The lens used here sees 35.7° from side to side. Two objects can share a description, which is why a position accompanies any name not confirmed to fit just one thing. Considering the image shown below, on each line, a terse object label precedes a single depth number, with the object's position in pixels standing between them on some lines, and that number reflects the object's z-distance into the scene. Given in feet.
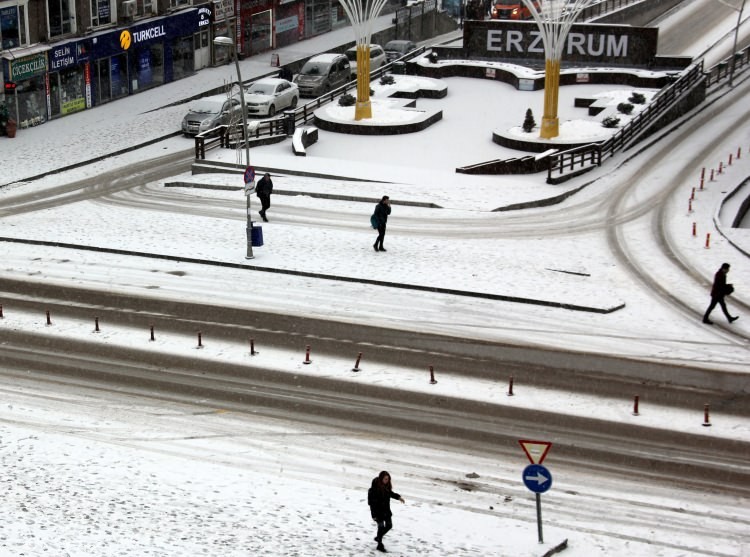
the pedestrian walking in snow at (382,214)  99.91
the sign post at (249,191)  98.58
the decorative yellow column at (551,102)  141.79
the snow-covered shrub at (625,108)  153.99
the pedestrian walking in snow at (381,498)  53.67
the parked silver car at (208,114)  156.97
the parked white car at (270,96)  165.89
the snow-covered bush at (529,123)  146.10
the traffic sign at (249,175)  98.43
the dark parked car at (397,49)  212.23
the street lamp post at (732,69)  176.49
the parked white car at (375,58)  198.23
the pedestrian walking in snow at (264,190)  109.50
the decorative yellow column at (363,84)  151.23
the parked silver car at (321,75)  183.21
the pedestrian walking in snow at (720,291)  84.75
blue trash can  100.42
